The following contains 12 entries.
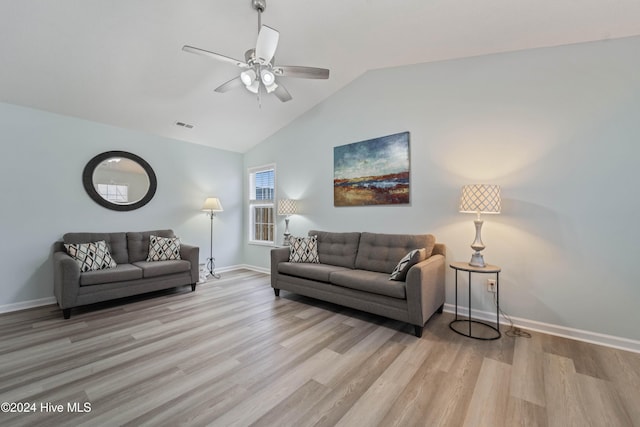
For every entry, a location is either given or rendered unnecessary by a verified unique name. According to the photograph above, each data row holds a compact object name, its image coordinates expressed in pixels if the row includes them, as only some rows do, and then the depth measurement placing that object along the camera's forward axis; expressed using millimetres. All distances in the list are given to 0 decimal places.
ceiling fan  2051
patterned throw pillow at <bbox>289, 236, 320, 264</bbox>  3811
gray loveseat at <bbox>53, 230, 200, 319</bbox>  2920
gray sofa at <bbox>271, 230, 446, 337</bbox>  2520
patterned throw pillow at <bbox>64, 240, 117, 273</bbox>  3230
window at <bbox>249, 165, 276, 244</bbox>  5207
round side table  2503
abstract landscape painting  3469
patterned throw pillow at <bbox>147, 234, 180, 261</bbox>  3994
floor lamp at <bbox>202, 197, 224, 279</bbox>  4727
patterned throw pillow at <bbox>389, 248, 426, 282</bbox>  2643
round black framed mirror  3785
